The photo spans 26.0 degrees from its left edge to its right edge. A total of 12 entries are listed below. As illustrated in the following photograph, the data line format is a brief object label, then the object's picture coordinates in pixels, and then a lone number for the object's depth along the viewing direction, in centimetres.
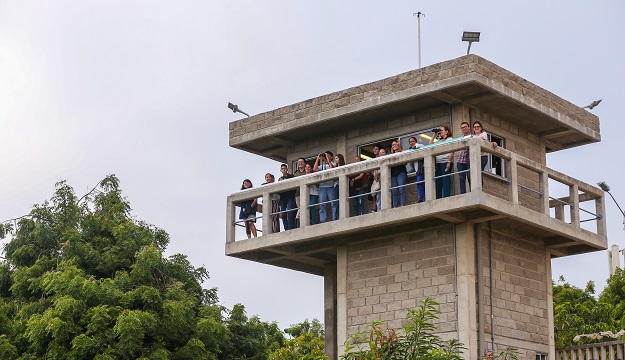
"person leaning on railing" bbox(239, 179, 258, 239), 2859
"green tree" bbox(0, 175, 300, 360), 3338
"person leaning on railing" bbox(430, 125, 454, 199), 2542
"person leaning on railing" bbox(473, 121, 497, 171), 2547
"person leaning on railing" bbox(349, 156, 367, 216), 2680
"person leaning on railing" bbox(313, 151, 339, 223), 2712
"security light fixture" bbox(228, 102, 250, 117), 3055
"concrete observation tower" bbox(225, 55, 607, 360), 2559
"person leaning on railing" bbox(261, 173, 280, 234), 2808
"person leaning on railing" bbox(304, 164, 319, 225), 2750
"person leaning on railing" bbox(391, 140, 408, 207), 2595
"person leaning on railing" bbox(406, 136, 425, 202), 2578
